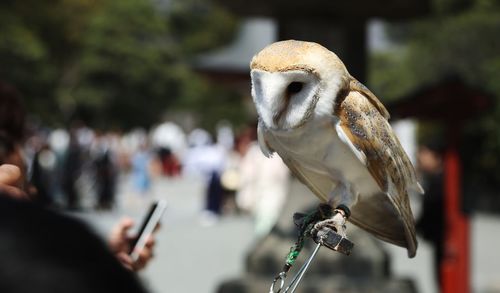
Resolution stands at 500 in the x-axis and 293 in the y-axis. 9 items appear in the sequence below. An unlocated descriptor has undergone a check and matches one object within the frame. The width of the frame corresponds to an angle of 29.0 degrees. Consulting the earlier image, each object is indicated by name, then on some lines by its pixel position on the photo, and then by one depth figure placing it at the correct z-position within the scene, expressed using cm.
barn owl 167
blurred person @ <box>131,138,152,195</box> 1933
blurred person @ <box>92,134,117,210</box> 1697
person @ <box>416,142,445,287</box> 761
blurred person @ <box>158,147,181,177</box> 2889
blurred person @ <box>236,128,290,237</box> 971
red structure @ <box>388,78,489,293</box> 745
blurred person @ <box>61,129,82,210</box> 1639
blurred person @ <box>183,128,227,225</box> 1652
